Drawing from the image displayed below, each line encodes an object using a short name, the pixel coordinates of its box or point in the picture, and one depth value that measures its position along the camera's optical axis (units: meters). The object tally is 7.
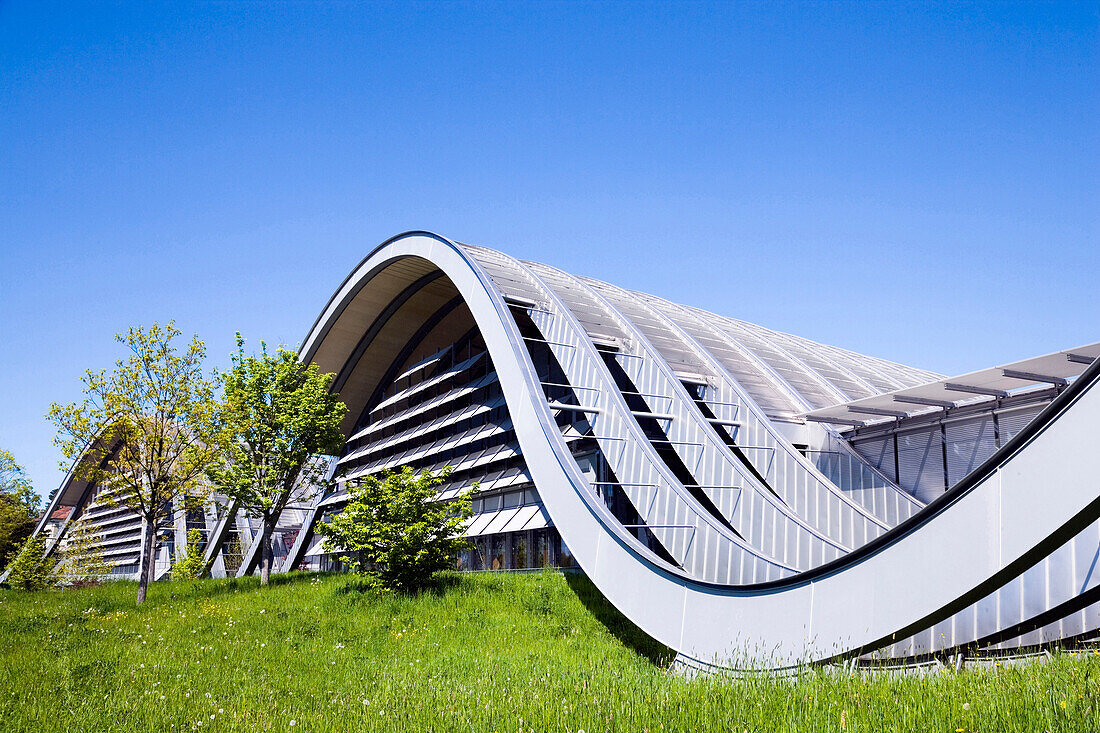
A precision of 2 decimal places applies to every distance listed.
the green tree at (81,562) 40.88
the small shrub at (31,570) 37.50
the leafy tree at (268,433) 27.64
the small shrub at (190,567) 34.22
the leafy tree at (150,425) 25.28
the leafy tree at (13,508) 45.41
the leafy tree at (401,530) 19.86
